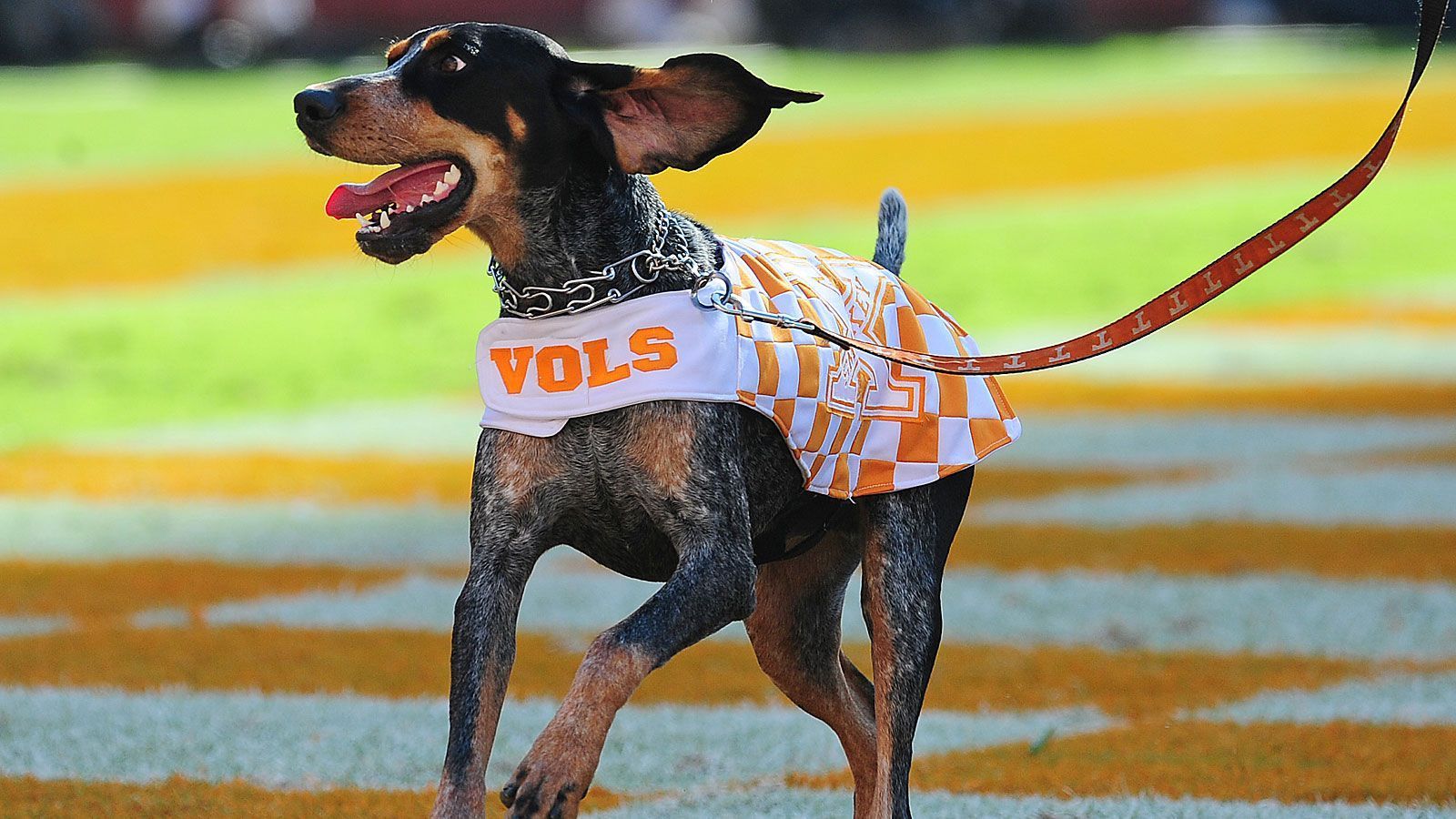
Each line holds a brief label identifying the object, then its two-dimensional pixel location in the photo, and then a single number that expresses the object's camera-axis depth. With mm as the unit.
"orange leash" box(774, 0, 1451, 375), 10930
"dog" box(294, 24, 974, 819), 10266
